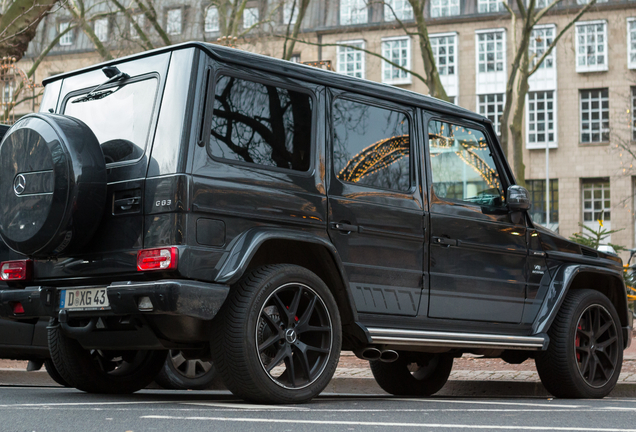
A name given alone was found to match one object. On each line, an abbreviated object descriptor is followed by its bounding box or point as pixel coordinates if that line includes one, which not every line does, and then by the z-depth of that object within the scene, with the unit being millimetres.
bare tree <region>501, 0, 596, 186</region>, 18844
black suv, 4922
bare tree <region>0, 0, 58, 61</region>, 12008
